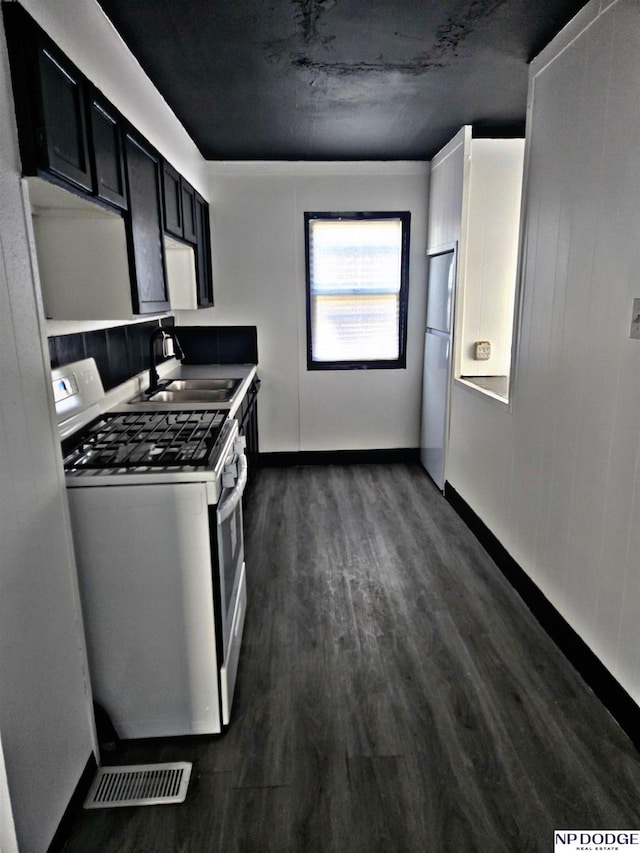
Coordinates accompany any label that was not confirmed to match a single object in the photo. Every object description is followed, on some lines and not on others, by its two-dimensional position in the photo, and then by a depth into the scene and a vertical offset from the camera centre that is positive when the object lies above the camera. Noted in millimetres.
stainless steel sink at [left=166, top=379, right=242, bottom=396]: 3488 -537
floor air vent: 1666 -1474
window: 4492 +64
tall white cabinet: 3527 +336
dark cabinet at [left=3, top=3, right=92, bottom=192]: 1312 +497
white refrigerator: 3910 -462
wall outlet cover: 3758 -361
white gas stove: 1730 -880
